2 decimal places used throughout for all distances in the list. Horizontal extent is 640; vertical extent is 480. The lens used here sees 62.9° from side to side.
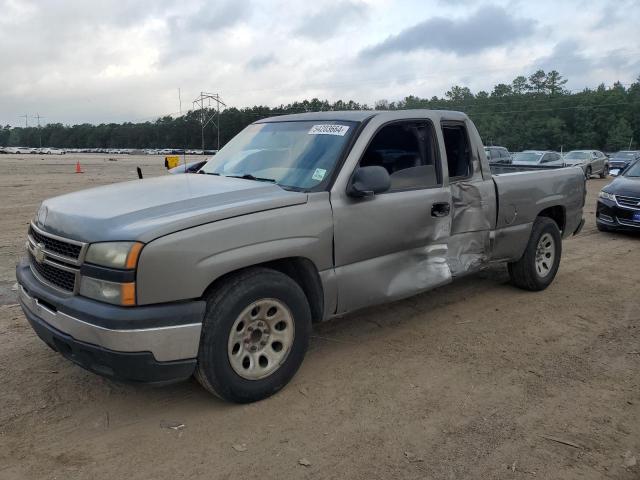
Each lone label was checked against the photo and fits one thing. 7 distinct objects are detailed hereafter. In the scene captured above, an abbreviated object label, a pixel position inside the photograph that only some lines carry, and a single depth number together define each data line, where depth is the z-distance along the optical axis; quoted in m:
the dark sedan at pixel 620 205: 9.62
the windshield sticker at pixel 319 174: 3.82
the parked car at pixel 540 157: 23.36
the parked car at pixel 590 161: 26.88
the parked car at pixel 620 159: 31.38
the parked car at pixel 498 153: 22.70
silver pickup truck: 2.93
